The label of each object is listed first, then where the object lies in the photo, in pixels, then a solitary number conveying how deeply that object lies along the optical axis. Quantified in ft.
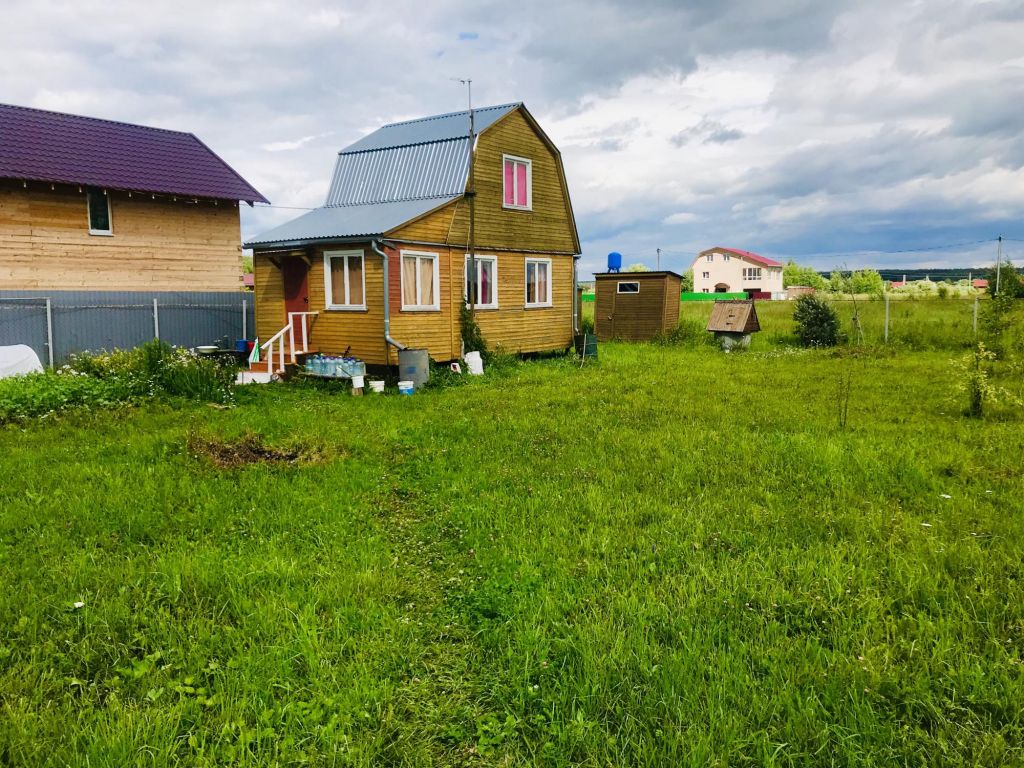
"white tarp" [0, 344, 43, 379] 46.21
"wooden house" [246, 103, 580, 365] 51.65
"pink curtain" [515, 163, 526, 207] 64.34
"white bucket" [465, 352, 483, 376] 55.88
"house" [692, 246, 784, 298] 324.19
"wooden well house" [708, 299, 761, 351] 76.95
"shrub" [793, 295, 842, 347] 75.92
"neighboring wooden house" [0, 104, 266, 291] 60.23
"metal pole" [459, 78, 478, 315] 56.95
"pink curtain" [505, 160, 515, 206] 62.80
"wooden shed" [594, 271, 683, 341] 88.17
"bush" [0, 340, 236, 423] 36.19
